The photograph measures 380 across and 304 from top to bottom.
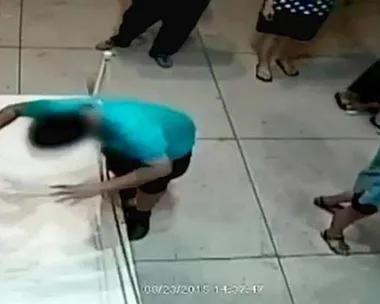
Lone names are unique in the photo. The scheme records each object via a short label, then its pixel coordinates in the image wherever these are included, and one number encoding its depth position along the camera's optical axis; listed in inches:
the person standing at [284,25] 115.5
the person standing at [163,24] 117.5
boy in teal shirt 76.2
